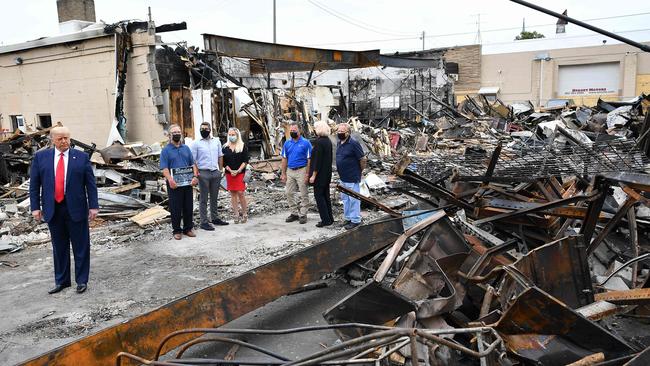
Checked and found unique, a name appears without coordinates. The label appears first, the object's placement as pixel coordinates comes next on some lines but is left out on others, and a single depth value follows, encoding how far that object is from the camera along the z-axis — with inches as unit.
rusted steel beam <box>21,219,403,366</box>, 123.1
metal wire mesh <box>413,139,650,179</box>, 182.4
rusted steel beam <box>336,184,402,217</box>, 214.5
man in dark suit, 200.5
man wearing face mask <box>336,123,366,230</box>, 296.0
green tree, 2391.2
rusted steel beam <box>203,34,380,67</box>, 473.4
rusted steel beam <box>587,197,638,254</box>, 175.6
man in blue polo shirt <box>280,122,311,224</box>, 318.0
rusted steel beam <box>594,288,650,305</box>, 130.3
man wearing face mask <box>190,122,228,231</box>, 299.6
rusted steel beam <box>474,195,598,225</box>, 164.2
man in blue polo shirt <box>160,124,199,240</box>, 279.4
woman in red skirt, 317.1
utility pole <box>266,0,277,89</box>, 1442.9
